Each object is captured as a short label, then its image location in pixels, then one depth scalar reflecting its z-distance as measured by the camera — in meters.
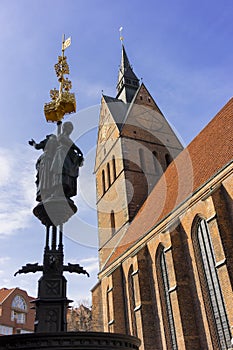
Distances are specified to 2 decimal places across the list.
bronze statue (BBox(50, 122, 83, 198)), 3.91
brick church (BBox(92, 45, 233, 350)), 12.38
